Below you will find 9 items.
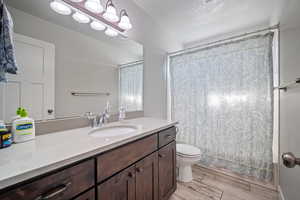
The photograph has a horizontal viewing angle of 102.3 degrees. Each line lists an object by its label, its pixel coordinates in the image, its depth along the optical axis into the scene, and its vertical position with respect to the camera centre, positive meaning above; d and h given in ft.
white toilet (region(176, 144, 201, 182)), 4.94 -2.45
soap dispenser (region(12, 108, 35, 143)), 2.20 -0.54
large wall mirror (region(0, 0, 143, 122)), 2.55 +0.88
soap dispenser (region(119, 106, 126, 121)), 4.45 -0.49
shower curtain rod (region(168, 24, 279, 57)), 4.56 +2.76
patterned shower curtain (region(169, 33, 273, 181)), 4.94 -0.14
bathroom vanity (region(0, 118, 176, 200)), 1.49 -1.25
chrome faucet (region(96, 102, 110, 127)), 3.74 -0.57
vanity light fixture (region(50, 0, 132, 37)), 3.17 +2.59
